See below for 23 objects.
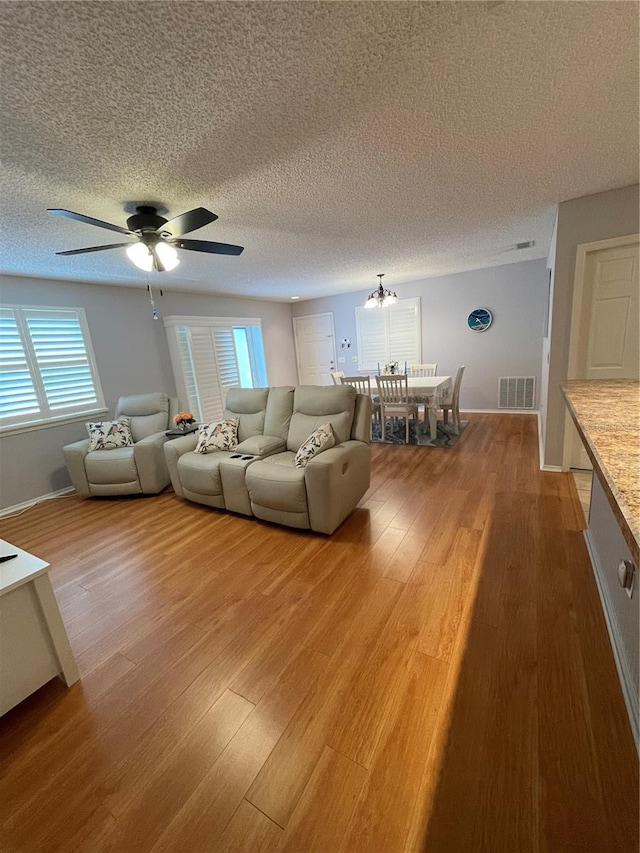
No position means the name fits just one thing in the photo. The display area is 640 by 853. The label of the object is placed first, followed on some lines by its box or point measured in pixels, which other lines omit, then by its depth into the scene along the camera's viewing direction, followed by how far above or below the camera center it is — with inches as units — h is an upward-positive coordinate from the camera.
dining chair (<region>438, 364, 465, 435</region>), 187.3 -33.4
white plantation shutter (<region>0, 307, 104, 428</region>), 135.6 +4.9
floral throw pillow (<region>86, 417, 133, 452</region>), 142.9 -26.3
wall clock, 216.3 +13.9
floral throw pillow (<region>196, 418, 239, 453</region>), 126.3 -27.5
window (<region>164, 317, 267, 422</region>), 196.2 +2.9
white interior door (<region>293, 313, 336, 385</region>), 283.1 +6.7
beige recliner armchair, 134.8 -38.3
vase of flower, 141.6 -22.4
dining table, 171.8 -23.9
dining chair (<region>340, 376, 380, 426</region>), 178.7 -17.9
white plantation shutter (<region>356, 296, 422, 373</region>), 243.1 +11.0
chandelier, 194.7 +29.8
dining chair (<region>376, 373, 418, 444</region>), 173.3 -26.0
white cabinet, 52.5 -41.2
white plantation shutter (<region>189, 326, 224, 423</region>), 204.7 -5.7
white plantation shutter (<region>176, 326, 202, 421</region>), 195.9 -3.0
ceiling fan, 82.6 +32.6
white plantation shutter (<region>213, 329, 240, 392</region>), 220.1 +3.5
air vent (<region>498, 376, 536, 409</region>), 213.3 -34.3
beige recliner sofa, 96.5 -33.1
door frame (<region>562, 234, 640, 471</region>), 104.9 +10.4
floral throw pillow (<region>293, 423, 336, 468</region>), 103.7 -27.6
